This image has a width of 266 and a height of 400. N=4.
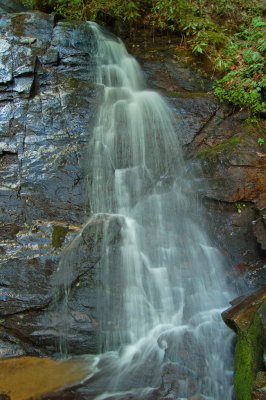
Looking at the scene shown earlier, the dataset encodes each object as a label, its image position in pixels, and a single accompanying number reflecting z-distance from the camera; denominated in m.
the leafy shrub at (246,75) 8.25
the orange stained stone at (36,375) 4.79
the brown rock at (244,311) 4.83
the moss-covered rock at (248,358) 4.25
